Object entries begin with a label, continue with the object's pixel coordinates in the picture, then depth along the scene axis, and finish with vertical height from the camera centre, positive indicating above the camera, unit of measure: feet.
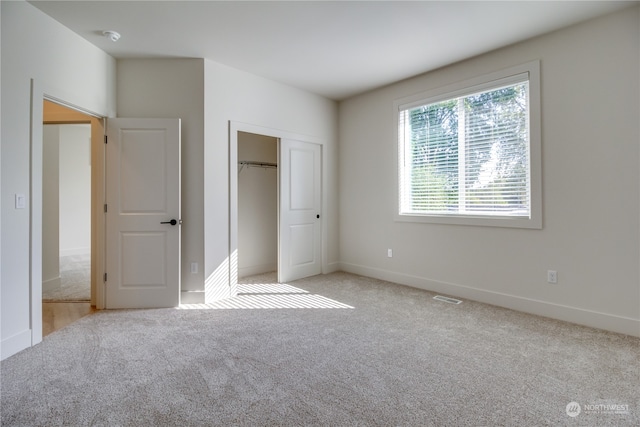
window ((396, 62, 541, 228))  10.95 +2.39
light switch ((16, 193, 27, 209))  8.22 +0.37
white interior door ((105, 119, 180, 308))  11.39 +0.06
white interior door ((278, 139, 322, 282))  15.14 +0.21
